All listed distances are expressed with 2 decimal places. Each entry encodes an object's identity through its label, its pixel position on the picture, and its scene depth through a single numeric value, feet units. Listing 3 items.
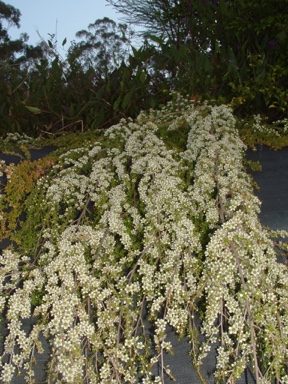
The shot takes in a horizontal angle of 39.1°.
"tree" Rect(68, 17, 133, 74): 25.80
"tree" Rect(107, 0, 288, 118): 6.79
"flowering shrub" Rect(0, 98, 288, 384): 2.70
